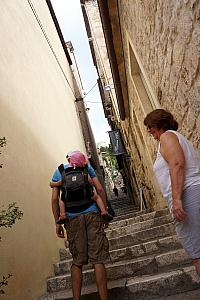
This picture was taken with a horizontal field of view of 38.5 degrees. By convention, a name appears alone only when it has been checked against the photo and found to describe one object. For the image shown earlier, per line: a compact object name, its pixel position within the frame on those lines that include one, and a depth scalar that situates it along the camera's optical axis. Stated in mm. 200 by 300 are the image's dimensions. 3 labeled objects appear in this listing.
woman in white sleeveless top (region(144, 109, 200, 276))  1786
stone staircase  2688
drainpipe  4617
